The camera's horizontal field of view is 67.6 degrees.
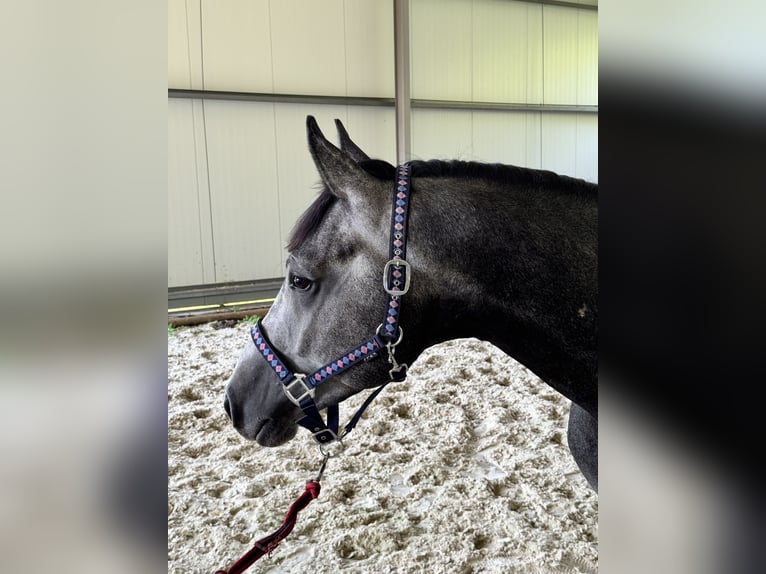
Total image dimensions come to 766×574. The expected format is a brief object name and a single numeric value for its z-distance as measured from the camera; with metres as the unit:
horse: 1.18
